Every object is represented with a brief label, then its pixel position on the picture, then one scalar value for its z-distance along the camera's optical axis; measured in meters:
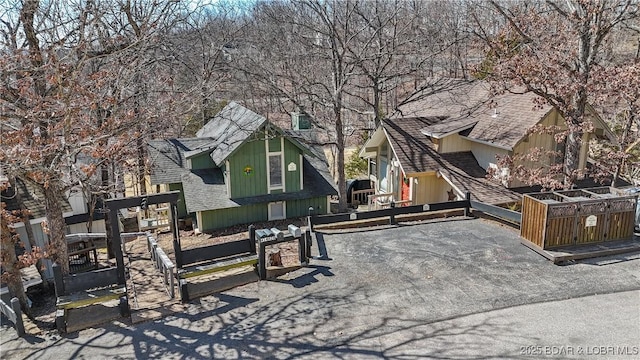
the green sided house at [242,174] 16.95
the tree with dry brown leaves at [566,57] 11.80
